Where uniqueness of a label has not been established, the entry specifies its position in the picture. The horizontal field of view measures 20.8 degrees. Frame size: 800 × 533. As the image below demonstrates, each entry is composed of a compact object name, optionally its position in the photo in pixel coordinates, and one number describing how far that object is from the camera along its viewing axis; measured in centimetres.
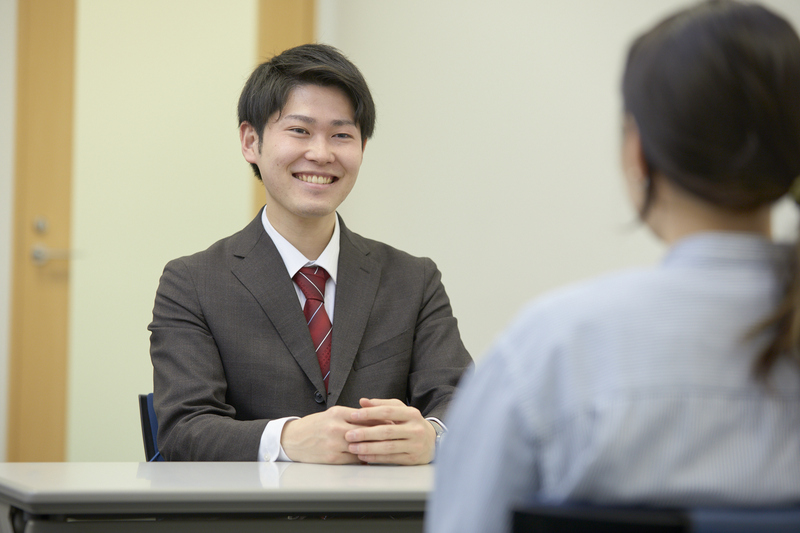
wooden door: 378
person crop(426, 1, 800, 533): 156
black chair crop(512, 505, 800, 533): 142
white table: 240
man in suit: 281
